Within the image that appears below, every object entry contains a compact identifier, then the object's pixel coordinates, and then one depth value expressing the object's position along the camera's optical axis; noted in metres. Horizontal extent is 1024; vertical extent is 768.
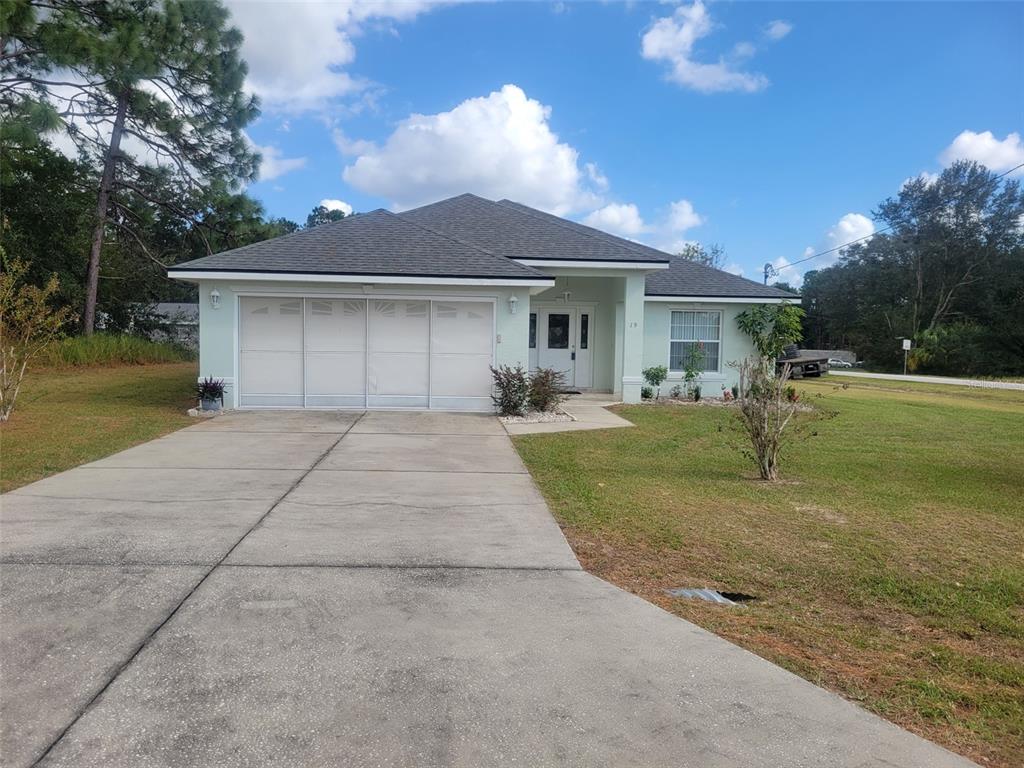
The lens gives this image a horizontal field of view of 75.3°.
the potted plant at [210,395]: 12.24
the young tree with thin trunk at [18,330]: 10.91
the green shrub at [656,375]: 15.95
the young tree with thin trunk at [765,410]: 7.52
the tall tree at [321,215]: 88.12
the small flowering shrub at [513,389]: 12.62
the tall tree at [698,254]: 55.53
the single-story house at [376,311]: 12.63
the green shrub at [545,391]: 12.61
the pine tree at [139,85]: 16.97
